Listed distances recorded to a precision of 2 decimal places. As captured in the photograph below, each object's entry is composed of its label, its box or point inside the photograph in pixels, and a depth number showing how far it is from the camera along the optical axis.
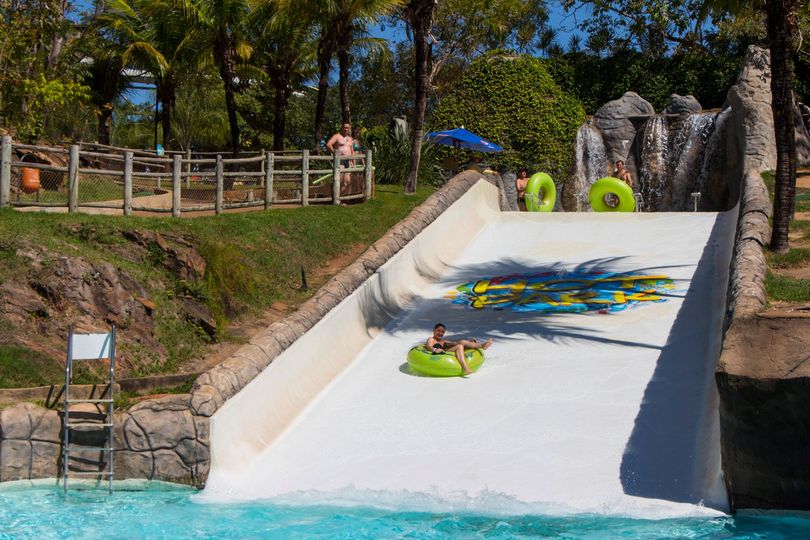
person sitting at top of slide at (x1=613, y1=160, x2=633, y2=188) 26.22
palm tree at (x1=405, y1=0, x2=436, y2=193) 24.53
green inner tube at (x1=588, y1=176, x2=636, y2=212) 24.72
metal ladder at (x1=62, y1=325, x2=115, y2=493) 11.38
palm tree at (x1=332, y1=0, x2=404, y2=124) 26.86
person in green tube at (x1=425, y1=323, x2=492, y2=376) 14.36
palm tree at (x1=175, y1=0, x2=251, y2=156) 27.34
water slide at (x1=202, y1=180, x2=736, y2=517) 11.12
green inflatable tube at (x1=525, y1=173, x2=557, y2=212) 25.97
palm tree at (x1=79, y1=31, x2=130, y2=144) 36.00
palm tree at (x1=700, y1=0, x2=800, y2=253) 16.95
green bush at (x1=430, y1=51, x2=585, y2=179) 34.22
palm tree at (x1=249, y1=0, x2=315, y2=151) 30.33
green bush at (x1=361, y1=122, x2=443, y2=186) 27.77
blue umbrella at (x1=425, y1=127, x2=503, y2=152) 30.11
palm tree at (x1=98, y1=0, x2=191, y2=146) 33.25
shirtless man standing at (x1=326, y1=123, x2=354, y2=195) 23.69
